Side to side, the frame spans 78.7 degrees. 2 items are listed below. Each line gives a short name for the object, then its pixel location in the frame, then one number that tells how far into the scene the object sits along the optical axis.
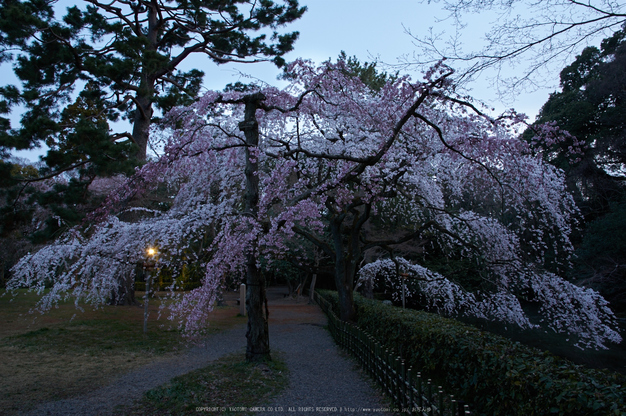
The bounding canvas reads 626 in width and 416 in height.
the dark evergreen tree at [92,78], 7.98
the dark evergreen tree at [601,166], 14.10
